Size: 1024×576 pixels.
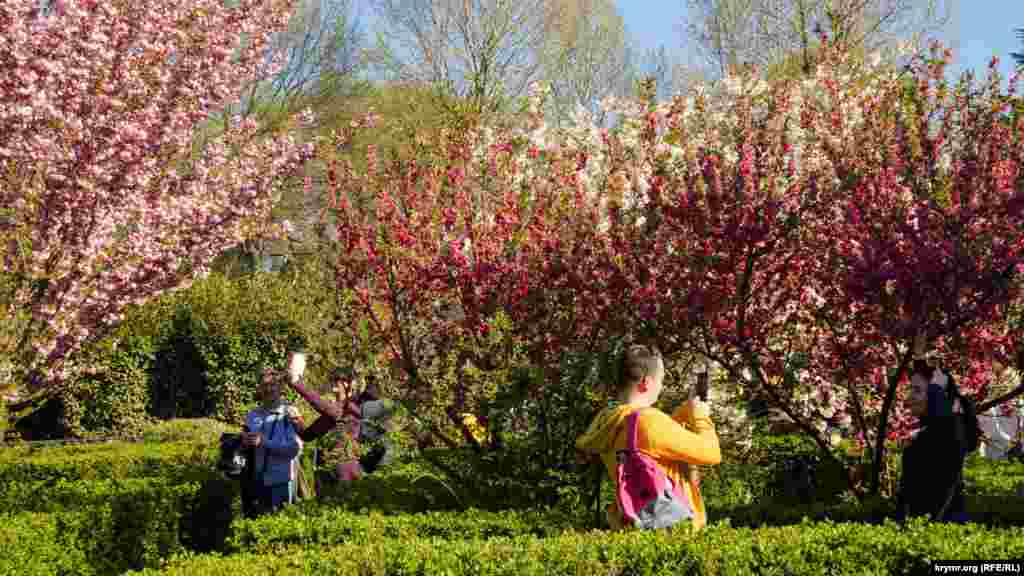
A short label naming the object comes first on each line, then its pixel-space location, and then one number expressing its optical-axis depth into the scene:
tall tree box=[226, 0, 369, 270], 30.30
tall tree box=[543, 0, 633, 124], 32.69
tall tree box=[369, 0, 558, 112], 30.09
